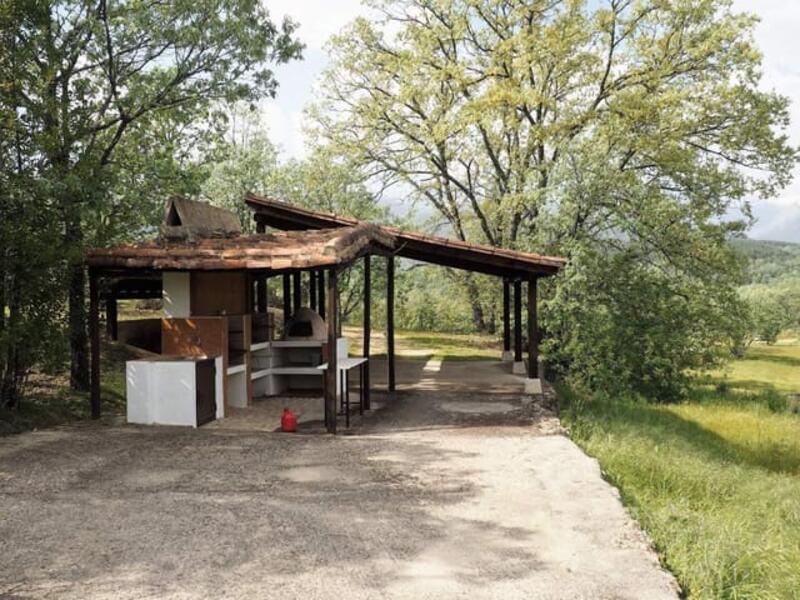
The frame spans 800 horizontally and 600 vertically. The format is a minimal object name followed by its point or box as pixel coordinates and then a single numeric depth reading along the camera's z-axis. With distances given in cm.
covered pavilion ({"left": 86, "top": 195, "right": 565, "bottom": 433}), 922
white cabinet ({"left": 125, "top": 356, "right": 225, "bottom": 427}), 950
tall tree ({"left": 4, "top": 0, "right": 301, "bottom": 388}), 992
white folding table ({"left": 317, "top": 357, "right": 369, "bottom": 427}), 985
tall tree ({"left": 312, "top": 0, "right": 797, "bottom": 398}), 1686
